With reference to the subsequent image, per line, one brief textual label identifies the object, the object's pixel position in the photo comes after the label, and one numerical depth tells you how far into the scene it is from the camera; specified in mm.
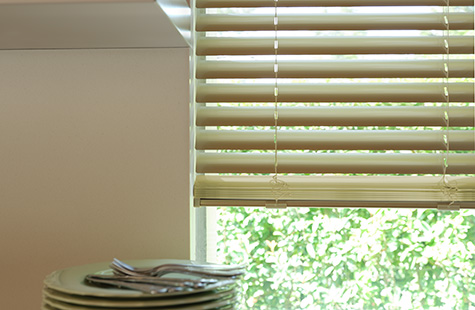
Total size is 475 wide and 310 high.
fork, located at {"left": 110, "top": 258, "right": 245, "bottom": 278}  1533
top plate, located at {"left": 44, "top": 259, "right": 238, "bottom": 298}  1452
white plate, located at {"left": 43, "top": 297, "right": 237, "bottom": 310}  1470
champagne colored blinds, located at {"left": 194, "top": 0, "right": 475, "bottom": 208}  1840
